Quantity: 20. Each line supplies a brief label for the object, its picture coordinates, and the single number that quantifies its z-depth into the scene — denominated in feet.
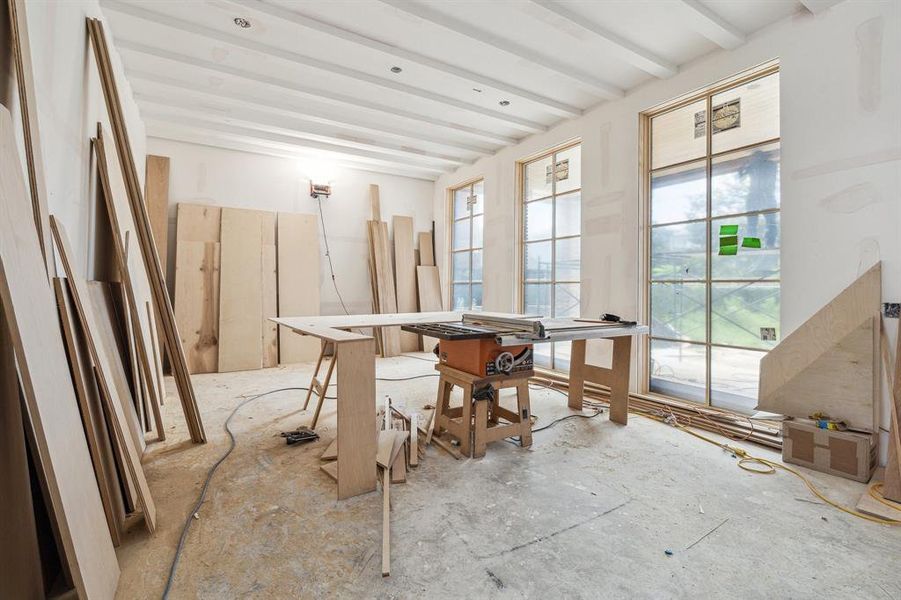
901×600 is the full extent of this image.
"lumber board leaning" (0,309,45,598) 3.78
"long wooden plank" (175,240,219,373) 15.34
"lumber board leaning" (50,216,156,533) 5.55
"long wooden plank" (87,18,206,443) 8.31
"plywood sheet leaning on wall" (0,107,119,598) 3.57
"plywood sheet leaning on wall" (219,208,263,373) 15.87
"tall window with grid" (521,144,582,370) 14.73
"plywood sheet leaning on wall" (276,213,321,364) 17.44
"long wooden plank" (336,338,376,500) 6.40
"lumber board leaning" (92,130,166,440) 8.18
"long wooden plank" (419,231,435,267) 21.56
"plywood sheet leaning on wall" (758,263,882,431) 7.41
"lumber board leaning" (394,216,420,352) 20.71
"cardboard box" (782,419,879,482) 7.07
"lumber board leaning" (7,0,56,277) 4.72
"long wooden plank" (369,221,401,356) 19.76
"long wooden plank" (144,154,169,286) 15.35
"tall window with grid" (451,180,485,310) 19.71
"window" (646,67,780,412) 9.73
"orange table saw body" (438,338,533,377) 7.91
